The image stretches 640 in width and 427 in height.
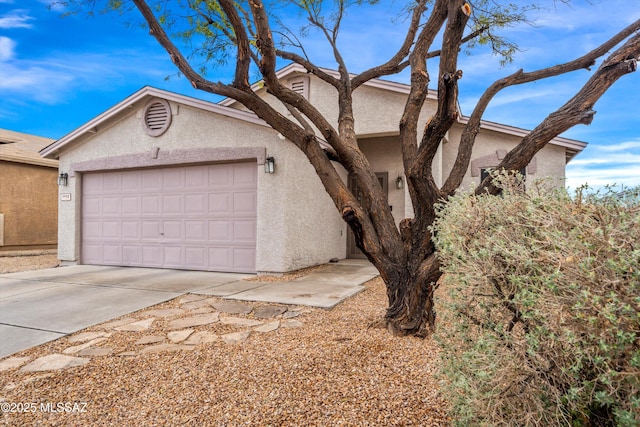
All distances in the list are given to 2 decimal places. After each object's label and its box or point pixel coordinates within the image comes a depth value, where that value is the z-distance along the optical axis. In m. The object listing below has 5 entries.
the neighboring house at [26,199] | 12.06
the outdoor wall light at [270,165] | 7.51
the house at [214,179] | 7.74
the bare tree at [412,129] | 3.48
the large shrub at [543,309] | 1.30
